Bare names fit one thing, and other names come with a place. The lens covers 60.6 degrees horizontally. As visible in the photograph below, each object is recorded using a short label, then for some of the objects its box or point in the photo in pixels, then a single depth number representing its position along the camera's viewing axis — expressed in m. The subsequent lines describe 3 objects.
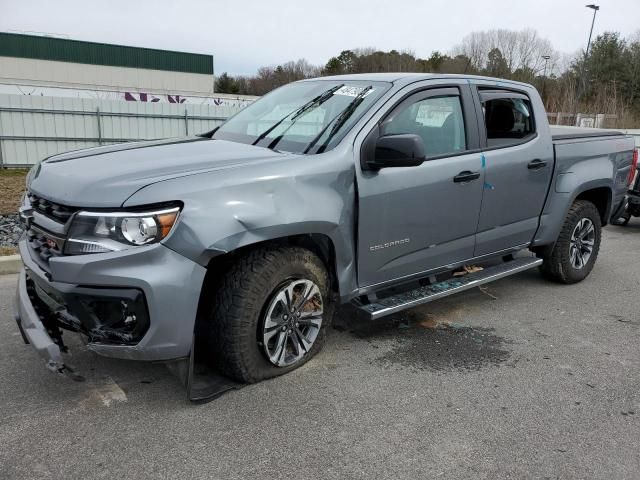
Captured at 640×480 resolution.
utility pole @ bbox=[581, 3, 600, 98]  34.46
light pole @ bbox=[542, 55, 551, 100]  34.12
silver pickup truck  2.69
